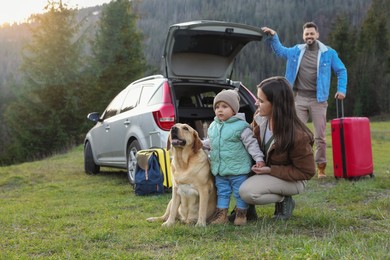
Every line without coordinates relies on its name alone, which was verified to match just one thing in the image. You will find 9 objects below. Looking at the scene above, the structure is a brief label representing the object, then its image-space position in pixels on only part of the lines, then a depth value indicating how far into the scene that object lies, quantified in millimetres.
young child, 4141
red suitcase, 6676
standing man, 6766
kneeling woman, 4020
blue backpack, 6023
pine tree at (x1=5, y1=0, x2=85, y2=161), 26516
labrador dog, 4148
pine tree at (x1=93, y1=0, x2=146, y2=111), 31656
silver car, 6191
